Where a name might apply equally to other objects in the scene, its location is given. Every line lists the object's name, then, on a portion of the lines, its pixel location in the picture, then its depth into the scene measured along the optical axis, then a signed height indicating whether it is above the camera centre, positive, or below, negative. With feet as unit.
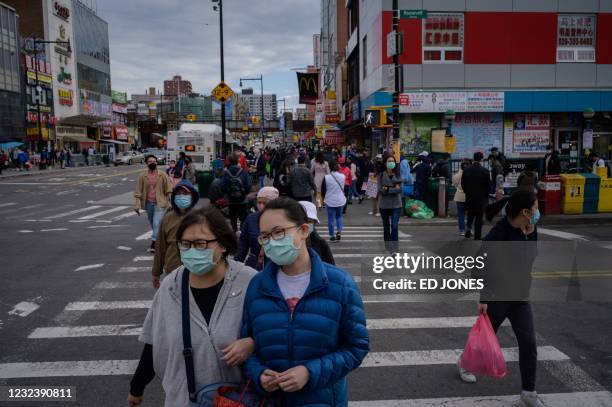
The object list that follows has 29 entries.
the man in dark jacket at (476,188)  38.47 -3.05
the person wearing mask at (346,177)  61.67 -3.55
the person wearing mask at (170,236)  17.94 -2.98
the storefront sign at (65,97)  222.34 +21.69
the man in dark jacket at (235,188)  36.40 -2.81
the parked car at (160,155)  196.97 -2.90
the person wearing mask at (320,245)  15.59 -2.89
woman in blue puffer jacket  8.57 -2.89
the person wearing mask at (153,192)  35.83 -3.00
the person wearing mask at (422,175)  55.01 -2.98
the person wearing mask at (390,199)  34.37 -3.44
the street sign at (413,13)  49.26 +12.20
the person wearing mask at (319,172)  55.52 -2.67
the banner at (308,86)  135.23 +15.38
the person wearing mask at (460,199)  41.43 -4.12
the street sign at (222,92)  69.97 +7.21
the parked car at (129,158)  207.82 -4.18
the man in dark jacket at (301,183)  38.14 -2.61
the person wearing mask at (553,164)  57.21 -2.03
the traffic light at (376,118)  62.64 +3.33
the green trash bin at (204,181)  74.69 -4.70
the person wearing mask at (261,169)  77.97 -3.23
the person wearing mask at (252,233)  18.01 -2.91
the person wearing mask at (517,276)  14.87 -3.69
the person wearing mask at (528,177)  43.57 -2.59
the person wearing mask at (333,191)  38.88 -3.25
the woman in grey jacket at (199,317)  8.93 -2.88
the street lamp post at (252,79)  172.35 +22.17
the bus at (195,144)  109.60 +0.67
